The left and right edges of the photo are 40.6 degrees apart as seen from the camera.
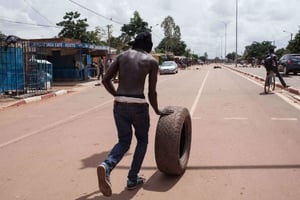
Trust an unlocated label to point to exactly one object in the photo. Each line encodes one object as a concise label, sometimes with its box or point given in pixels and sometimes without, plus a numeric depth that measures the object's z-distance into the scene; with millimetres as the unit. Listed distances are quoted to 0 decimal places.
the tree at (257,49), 118738
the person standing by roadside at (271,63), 16297
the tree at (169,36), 102625
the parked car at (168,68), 38947
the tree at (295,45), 63956
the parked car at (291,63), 28678
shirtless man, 4473
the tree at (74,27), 56094
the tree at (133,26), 63438
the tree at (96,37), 57375
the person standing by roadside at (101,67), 27912
